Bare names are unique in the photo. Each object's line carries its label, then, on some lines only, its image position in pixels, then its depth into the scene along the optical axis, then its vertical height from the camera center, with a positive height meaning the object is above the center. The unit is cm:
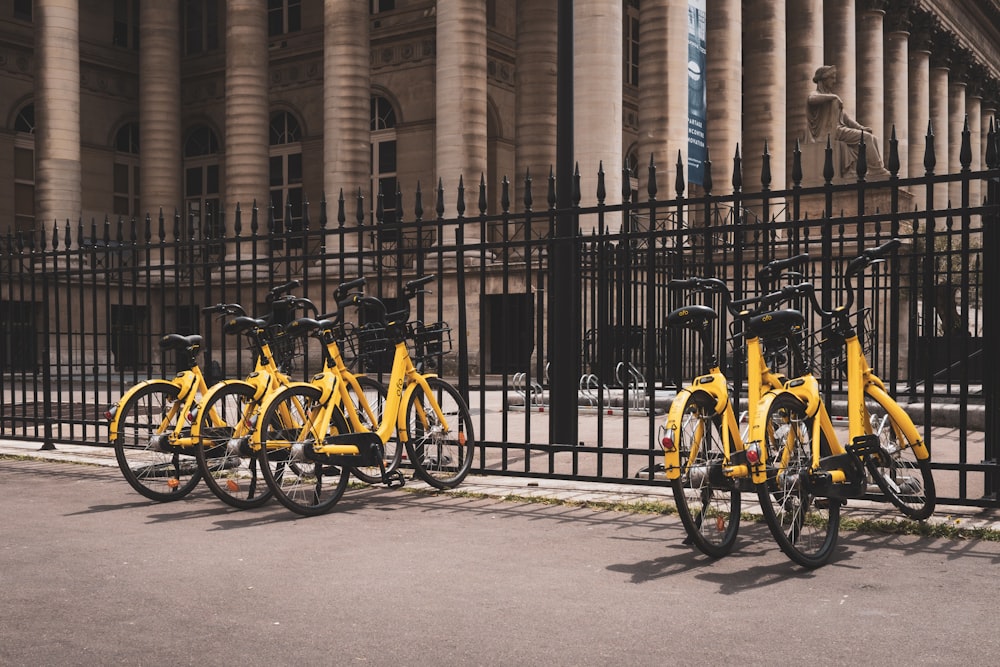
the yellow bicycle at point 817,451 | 529 -60
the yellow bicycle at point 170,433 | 730 -66
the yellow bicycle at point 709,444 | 526 -55
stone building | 2558 +673
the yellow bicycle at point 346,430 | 686 -64
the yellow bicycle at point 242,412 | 702 -51
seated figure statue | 2412 +472
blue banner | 2595 +592
